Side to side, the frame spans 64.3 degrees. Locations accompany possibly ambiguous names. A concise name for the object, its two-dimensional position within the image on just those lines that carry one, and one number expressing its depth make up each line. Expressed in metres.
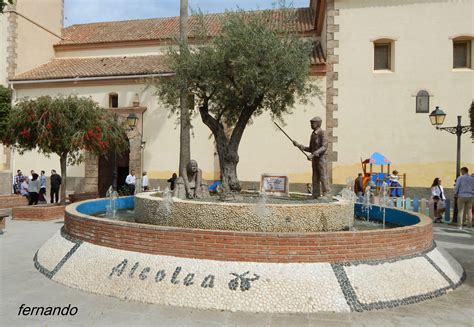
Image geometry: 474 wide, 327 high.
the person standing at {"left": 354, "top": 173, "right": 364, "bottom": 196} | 14.13
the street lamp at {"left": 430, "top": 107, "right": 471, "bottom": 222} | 11.37
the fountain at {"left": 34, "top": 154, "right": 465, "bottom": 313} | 4.54
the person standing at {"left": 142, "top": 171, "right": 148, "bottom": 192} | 16.94
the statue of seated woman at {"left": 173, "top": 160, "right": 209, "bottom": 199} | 7.36
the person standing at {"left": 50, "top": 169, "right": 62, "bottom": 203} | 15.28
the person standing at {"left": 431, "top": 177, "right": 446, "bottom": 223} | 12.13
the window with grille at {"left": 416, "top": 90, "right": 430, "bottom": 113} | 16.39
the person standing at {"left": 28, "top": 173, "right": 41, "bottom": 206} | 14.95
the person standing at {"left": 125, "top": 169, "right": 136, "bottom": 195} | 16.11
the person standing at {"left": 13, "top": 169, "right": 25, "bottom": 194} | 17.95
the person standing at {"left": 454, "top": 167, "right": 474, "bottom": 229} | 10.55
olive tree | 7.52
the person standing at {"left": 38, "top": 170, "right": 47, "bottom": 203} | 16.37
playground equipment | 14.73
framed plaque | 9.68
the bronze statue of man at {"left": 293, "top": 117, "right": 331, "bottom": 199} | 6.98
